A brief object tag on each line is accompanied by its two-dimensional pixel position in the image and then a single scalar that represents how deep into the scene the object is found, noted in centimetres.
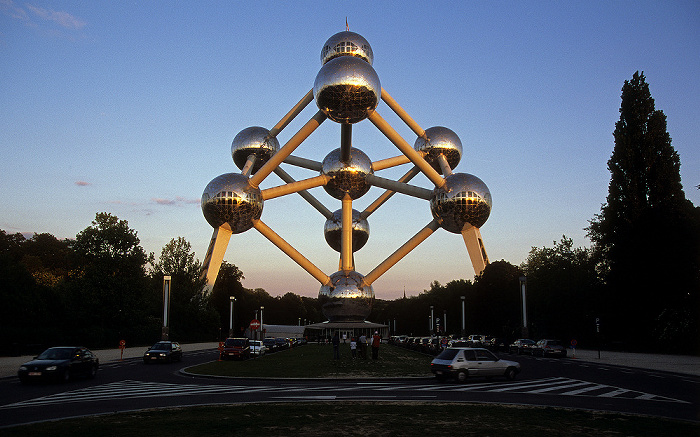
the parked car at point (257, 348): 3584
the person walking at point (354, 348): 3244
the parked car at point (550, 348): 3700
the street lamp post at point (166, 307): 3850
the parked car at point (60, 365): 1897
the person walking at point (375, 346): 2975
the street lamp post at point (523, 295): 3681
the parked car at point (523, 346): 4041
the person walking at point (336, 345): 2950
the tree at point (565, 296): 5319
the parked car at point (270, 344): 4509
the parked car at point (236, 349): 3156
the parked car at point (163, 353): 3012
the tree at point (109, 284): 4731
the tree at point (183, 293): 6412
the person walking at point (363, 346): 3043
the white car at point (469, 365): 1895
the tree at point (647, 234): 3962
